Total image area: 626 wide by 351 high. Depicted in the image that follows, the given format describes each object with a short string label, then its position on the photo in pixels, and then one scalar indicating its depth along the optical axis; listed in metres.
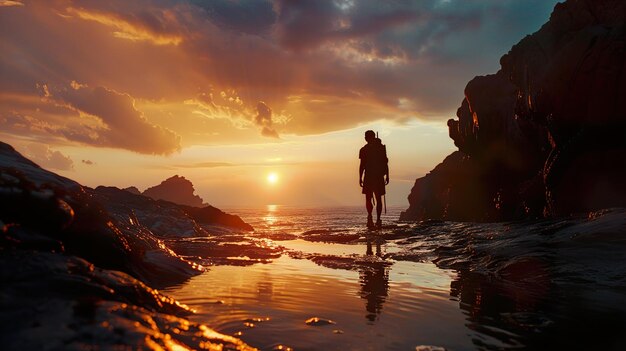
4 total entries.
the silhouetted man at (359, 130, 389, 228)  13.19
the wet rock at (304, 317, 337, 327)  2.72
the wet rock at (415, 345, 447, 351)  2.28
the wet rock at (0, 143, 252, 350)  1.53
